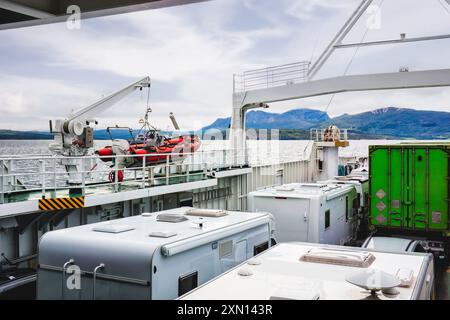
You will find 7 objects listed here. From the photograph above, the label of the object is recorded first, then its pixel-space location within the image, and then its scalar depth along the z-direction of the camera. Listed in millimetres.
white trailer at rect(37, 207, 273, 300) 4914
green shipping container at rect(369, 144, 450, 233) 11109
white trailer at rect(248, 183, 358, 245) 10039
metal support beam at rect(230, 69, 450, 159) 16875
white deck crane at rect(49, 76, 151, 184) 13453
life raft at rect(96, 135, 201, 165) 15422
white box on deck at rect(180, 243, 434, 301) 4098
